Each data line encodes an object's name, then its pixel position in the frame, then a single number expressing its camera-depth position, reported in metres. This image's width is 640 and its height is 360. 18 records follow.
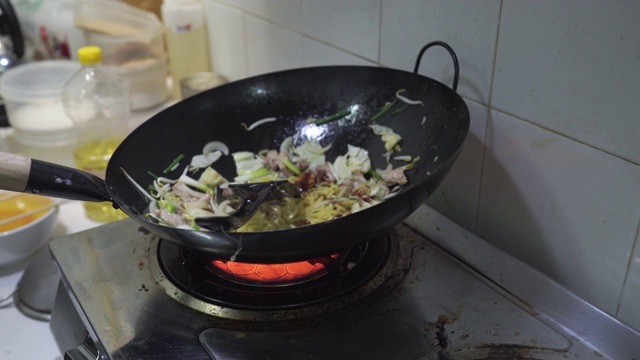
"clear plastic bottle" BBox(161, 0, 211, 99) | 1.40
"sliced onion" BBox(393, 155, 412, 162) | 0.87
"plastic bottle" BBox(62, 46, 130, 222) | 1.19
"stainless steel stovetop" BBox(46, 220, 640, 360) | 0.68
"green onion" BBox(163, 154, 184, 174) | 0.89
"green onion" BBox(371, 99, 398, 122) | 0.91
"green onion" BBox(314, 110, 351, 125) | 0.95
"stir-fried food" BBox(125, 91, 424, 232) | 0.81
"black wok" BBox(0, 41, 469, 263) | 0.63
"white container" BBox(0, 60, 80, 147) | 1.25
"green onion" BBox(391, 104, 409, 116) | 0.89
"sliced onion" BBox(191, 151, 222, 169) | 0.92
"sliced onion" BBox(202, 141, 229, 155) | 0.94
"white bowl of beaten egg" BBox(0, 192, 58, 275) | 0.95
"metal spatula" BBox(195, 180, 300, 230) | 0.64
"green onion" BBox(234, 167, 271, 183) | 0.92
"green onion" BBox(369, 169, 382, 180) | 0.88
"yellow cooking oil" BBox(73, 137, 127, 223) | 1.09
